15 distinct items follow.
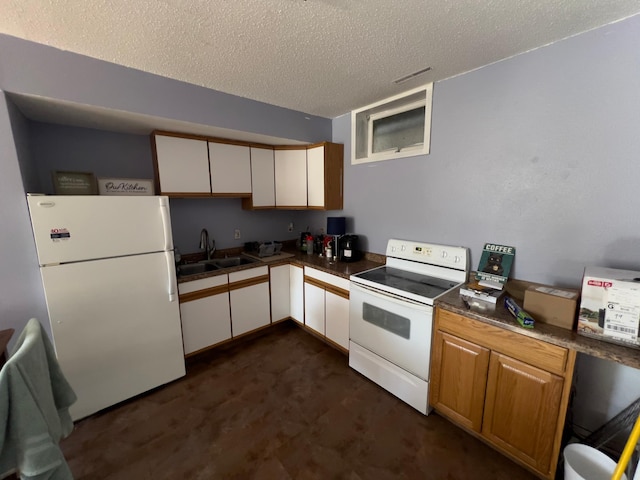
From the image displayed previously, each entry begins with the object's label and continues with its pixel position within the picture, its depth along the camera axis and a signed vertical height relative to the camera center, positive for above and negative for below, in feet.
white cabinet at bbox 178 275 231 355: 7.37 -3.33
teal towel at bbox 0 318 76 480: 2.84 -2.53
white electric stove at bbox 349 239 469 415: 5.76 -2.74
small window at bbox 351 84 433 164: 7.11 +2.33
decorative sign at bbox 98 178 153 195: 6.54 +0.43
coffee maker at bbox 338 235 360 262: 8.75 -1.60
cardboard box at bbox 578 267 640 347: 3.63 -1.57
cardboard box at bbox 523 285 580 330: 4.21 -1.79
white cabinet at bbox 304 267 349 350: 7.70 -3.34
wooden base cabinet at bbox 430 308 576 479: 4.16 -3.42
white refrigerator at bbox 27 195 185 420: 5.20 -2.00
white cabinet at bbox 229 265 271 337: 8.34 -3.31
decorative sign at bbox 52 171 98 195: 5.89 +0.46
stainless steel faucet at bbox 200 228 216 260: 9.05 -1.49
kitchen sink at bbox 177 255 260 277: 8.50 -2.21
